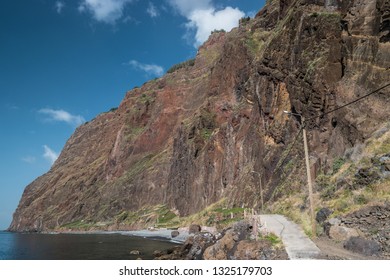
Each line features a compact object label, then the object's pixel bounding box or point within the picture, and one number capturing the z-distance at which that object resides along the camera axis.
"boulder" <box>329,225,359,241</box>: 18.72
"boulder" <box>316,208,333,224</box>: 22.83
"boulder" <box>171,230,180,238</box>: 64.63
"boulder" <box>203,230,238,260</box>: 26.11
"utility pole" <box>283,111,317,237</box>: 21.27
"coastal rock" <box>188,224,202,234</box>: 58.13
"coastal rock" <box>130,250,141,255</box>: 44.91
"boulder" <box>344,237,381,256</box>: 16.32
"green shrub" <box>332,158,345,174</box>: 30.41
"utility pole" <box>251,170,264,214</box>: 43.73
